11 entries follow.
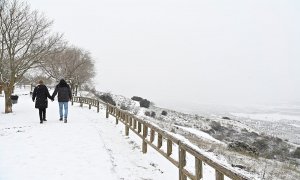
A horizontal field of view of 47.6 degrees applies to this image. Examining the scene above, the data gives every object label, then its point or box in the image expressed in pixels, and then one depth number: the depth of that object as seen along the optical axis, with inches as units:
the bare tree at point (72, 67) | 2056.0
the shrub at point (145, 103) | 2379.4
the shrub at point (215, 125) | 1609.5
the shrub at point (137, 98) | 2751.0
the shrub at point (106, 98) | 2065.2
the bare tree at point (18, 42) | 858.8
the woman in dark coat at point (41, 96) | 583.2
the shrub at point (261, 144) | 1112.2
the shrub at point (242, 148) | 810.3
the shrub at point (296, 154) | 975.5
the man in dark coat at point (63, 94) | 613.0
